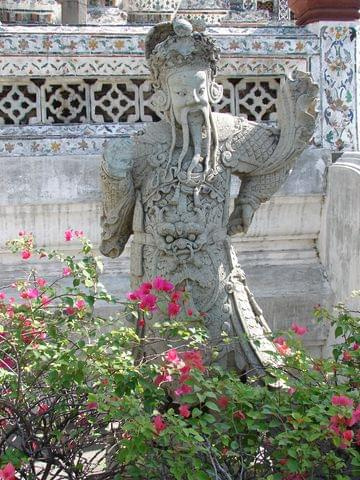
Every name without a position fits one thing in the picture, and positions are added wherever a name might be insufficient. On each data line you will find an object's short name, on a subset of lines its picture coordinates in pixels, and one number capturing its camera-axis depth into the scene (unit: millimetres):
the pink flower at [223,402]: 3553
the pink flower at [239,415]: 3493
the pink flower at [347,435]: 3227
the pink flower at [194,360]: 3537
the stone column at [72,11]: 9992
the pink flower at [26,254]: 4002
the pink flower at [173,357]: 3508
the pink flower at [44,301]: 3716
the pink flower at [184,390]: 3496
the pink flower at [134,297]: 3777
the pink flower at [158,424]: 3207
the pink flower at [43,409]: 3539
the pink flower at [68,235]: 4105
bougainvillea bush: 3268
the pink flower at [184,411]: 3408
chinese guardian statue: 4121
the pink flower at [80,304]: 3729
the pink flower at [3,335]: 3577
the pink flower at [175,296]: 3857
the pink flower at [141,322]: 4182
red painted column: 6602
